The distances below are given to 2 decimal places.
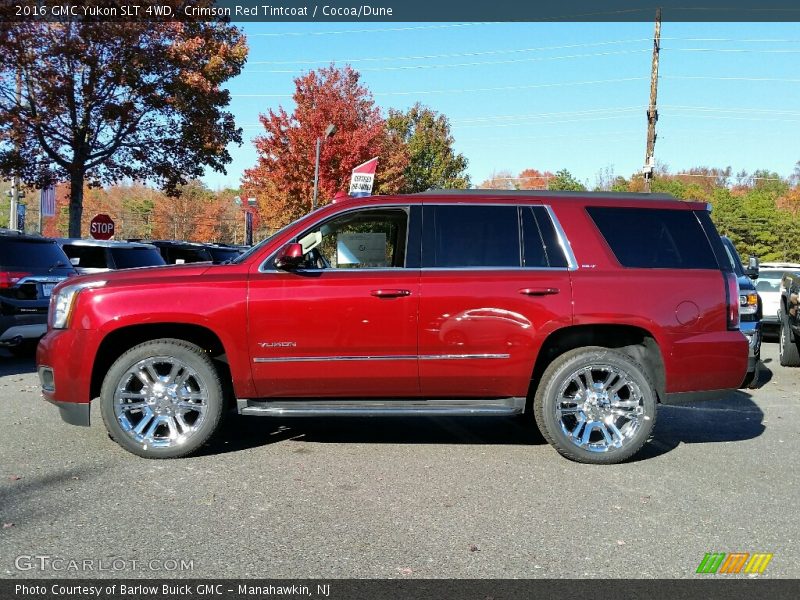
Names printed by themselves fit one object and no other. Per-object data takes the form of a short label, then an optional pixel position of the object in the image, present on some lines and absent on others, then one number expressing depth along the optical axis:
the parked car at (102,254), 11.57
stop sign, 20.41
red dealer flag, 10.44
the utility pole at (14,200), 22.32
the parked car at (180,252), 18.38
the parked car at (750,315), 8.20
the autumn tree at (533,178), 73.81
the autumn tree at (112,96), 17.20
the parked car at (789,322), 10.12
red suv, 5.13
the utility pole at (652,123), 24.78
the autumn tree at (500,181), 71.38
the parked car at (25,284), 8.92
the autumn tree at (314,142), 31.41
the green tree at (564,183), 54.75
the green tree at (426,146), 40.47
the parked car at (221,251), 20.52
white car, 13.66
